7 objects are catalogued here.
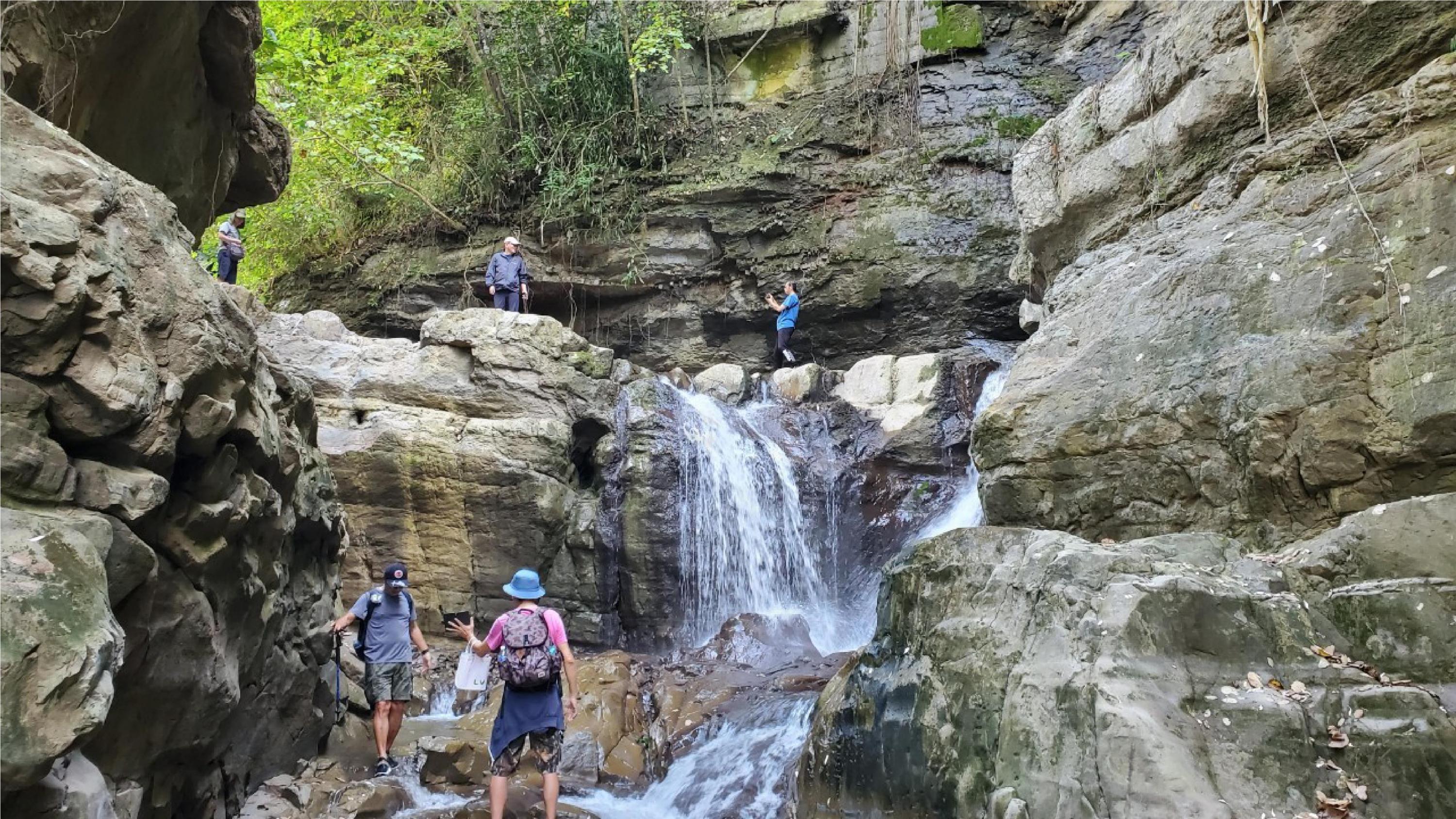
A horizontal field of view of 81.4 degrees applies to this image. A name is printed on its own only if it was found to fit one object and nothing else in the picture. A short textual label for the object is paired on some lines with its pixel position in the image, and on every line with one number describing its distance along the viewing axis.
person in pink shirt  5.39
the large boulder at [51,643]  2.88
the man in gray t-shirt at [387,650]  6.73
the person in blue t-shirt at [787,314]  14.41
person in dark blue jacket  13.12
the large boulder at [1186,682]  3.27
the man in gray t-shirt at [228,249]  12.09
